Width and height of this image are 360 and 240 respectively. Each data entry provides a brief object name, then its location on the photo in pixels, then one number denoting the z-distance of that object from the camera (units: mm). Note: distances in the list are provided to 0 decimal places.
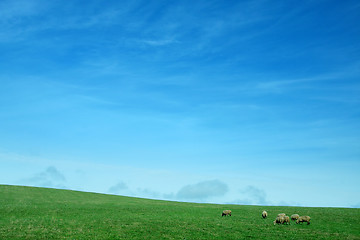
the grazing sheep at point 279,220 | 36562
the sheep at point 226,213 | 44344
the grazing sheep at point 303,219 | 36688
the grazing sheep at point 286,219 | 36675
